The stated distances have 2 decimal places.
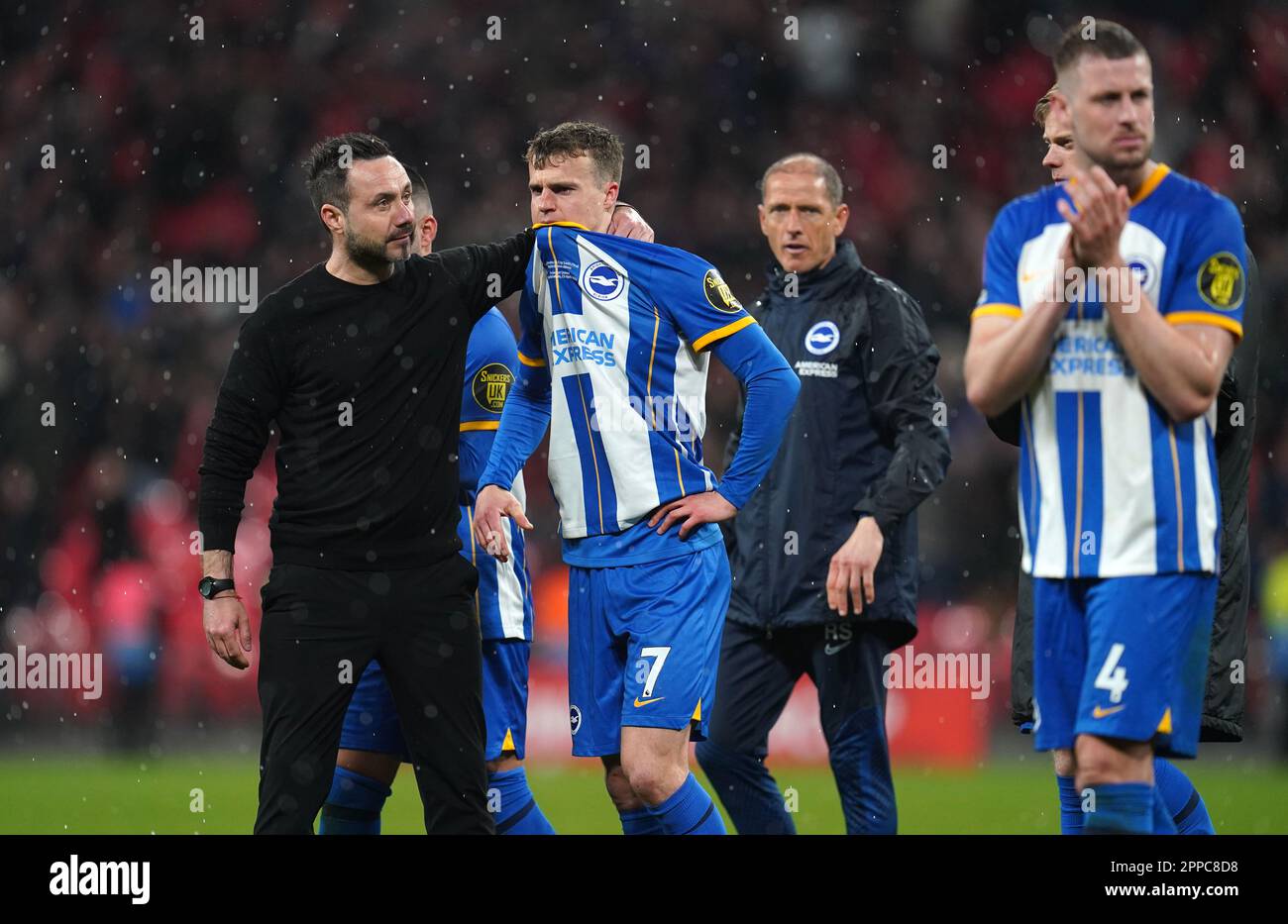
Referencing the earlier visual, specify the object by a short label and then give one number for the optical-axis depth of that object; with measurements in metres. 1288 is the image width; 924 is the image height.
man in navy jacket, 9.97
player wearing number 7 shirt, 8.46
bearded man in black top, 7.85
